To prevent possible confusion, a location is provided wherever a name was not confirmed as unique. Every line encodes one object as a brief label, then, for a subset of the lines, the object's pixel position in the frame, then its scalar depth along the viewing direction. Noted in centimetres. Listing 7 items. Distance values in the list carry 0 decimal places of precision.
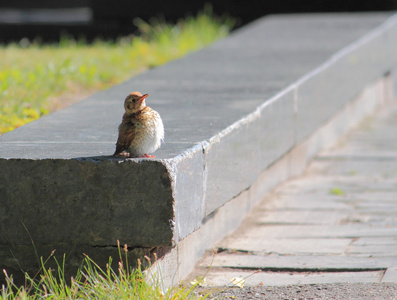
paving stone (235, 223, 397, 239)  1047
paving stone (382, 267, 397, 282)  830
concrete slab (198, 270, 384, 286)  843
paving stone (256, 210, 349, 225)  1130
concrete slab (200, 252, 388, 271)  895
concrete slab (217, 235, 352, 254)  980
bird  749
